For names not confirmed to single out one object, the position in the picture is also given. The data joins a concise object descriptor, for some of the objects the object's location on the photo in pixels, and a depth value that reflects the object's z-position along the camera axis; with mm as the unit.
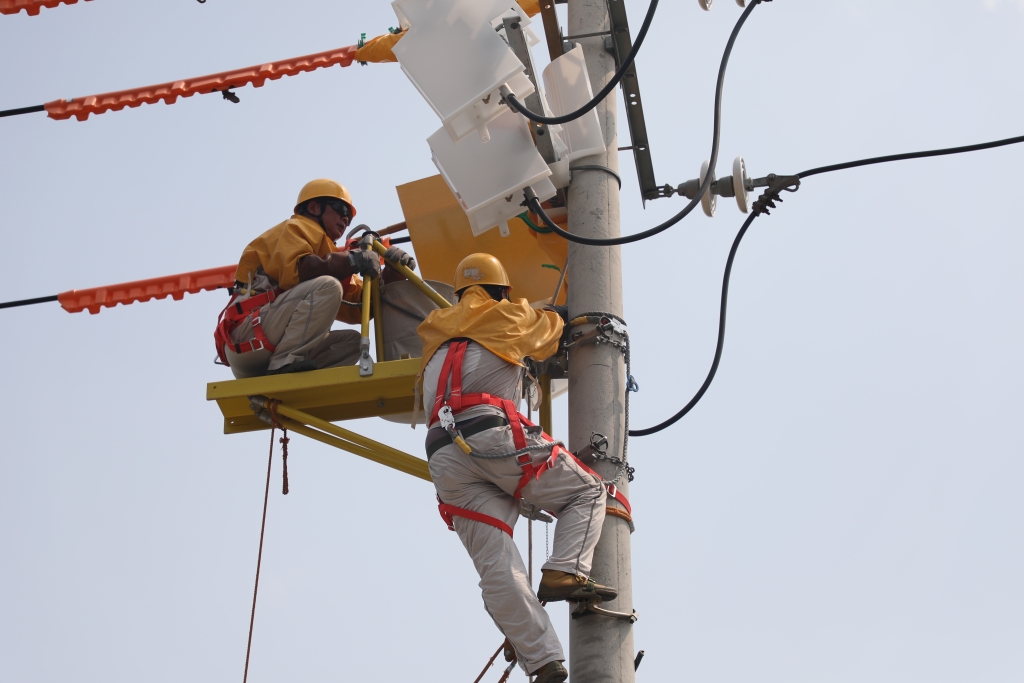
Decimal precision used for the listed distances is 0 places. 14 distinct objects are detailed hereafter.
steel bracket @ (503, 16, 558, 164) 11265
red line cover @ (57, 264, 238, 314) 18547
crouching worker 12758
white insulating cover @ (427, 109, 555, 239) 11633
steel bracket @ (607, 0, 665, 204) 12273
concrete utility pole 9758
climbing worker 10086
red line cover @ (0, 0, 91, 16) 17797
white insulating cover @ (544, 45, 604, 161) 11883
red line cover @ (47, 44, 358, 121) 19031
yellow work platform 12414
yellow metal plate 14336
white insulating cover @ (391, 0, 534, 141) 11086
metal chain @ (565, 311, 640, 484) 10625
